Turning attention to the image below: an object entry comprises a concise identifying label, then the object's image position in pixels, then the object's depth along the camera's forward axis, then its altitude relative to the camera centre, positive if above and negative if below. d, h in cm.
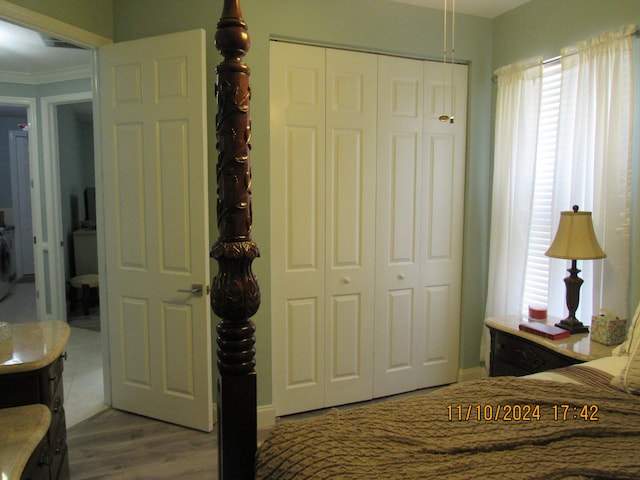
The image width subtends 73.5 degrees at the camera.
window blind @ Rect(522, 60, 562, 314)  259 +8
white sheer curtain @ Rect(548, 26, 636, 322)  213 +31
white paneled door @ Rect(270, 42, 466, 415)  264 -13
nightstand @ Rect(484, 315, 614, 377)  197 -71
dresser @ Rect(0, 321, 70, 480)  153 -64
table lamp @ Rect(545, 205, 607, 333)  211 -21
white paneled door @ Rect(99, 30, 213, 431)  241 -10
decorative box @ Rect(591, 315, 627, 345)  200 -58
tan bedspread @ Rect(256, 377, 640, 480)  102 -62
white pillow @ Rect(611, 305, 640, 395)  143 -57
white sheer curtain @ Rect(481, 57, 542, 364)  271 +18
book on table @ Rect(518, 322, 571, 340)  212 -63
